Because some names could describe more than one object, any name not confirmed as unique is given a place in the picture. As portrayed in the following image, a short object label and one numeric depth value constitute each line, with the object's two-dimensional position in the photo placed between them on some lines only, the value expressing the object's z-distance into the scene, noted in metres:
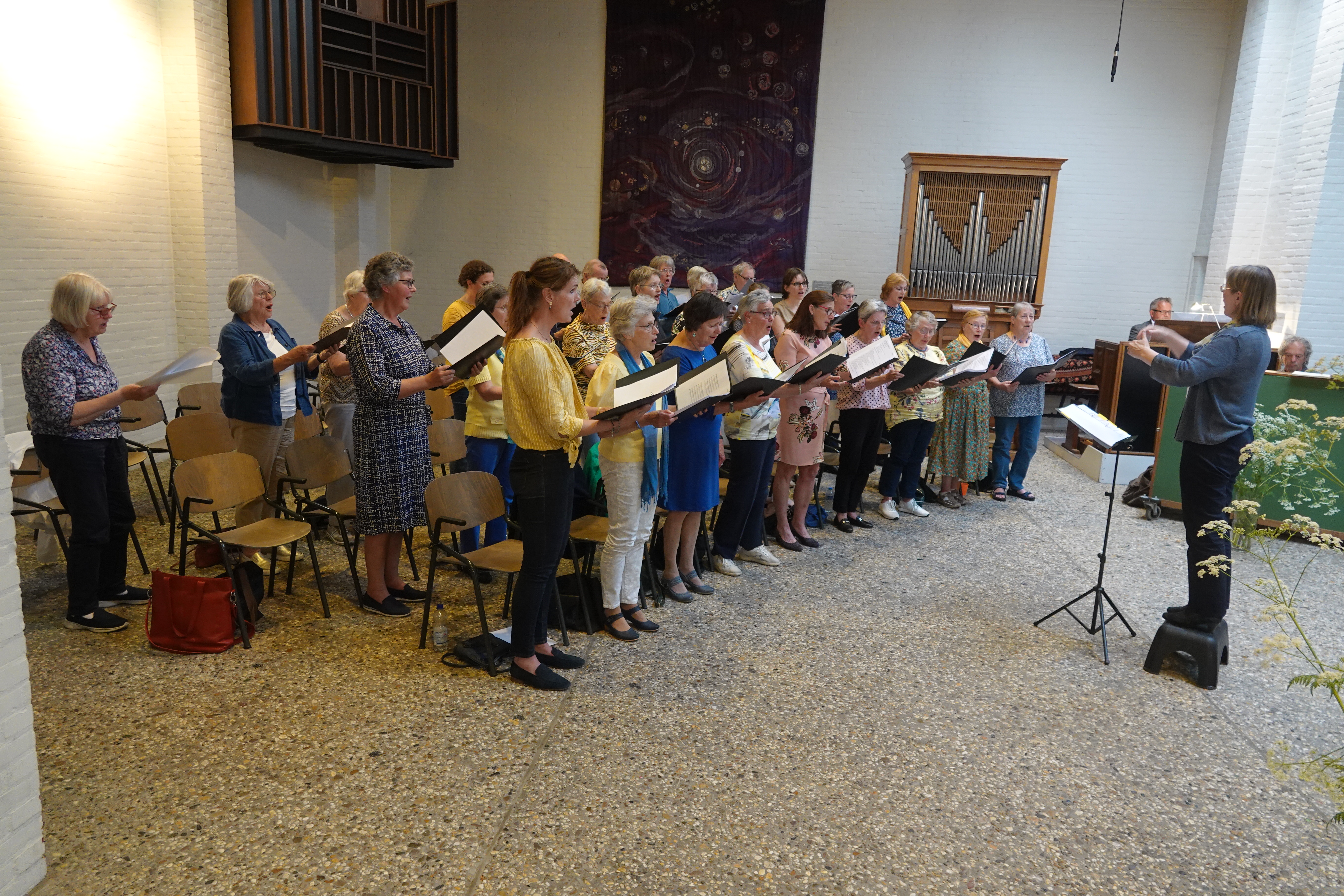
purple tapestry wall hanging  10.23
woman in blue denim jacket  4.47
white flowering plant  2.14
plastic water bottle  4.01
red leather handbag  3.80
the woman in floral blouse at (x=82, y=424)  3.65
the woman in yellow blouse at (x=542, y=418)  3.27
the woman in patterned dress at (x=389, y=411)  3.85
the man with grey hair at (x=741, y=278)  7.97
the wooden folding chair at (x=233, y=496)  3.94
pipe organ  9.46
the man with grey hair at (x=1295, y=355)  6.79
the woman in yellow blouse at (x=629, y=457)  3.91
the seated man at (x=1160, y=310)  8.28
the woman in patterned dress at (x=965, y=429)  6.64
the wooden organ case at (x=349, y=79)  7.34
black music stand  4.20
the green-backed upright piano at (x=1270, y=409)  6.07
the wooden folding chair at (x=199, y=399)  5.65
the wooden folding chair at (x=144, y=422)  5.15
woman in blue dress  4.29
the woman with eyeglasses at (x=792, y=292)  6.70
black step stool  3.96
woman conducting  3.74
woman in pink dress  5.34
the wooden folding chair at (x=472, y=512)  3.83
